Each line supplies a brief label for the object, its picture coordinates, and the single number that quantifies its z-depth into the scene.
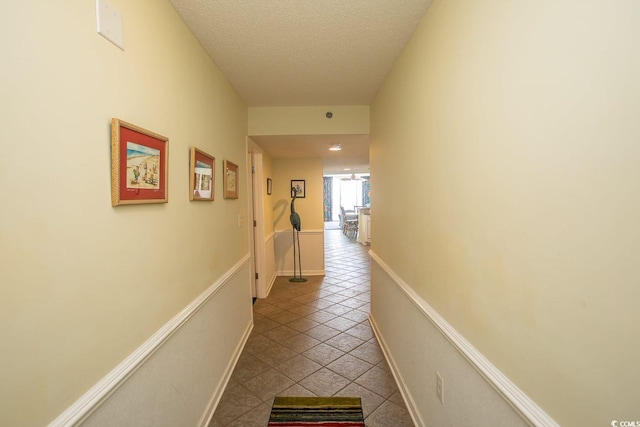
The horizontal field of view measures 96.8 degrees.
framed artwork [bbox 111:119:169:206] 0.98
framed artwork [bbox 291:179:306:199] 5.19
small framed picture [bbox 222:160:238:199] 2.25
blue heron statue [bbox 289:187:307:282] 4.77
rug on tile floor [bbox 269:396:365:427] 1.78
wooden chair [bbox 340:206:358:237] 10.01
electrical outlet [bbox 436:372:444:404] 1.41
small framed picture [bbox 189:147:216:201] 1.63
